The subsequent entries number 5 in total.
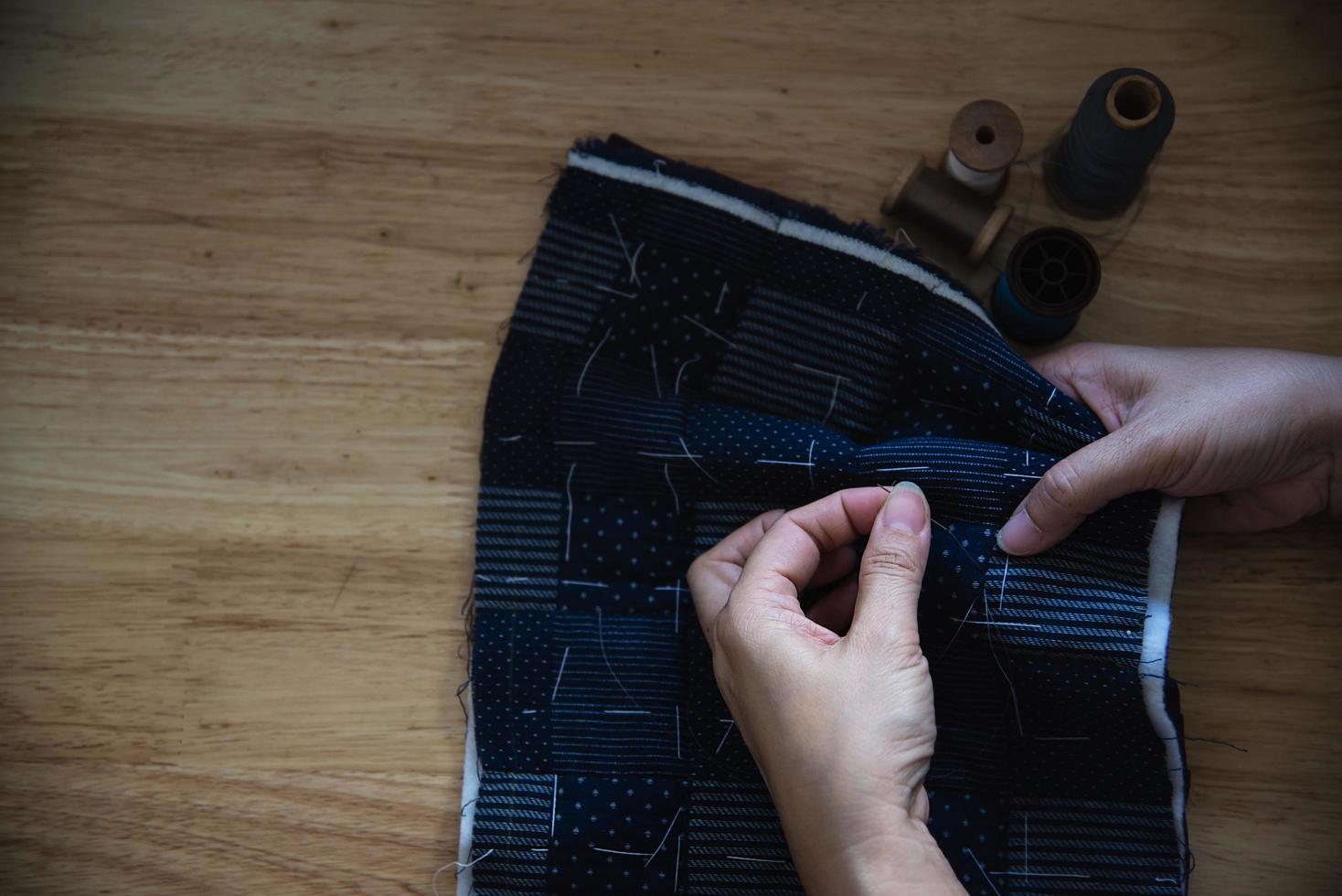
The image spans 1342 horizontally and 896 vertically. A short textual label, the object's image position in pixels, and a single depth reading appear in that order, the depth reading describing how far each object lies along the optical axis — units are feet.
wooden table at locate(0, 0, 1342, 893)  2.26
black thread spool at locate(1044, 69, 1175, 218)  2.14
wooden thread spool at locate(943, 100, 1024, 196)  2.21
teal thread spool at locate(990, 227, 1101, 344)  2.19
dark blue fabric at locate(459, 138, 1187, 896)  2.15
